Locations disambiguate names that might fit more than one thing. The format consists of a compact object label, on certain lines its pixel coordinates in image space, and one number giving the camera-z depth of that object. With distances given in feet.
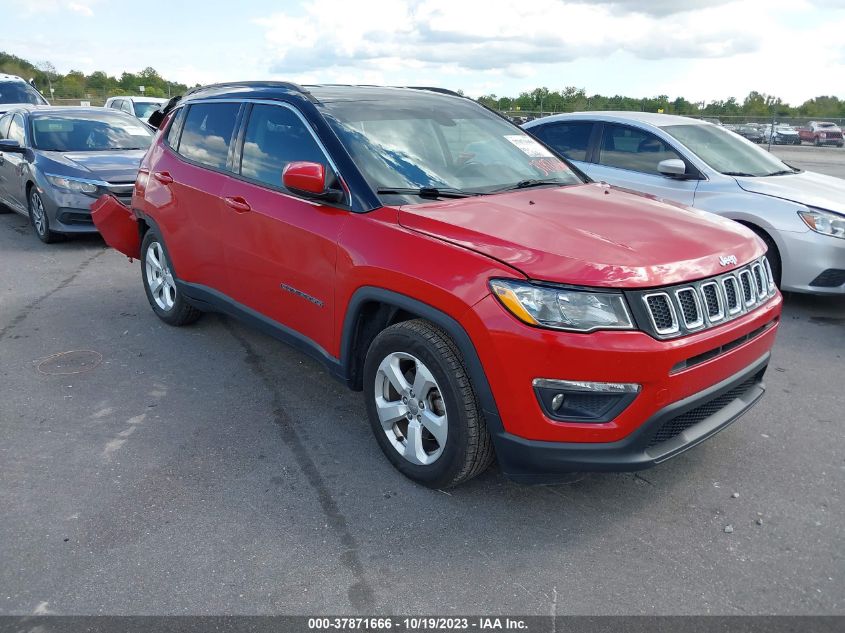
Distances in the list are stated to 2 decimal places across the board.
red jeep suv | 9.04
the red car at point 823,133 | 111.04
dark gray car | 27.22
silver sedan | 19.20
